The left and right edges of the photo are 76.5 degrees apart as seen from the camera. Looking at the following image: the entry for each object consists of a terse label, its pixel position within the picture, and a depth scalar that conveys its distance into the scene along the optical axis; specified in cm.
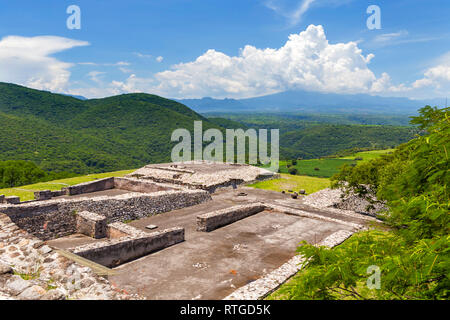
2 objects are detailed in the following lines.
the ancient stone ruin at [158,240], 636
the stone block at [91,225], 1423
